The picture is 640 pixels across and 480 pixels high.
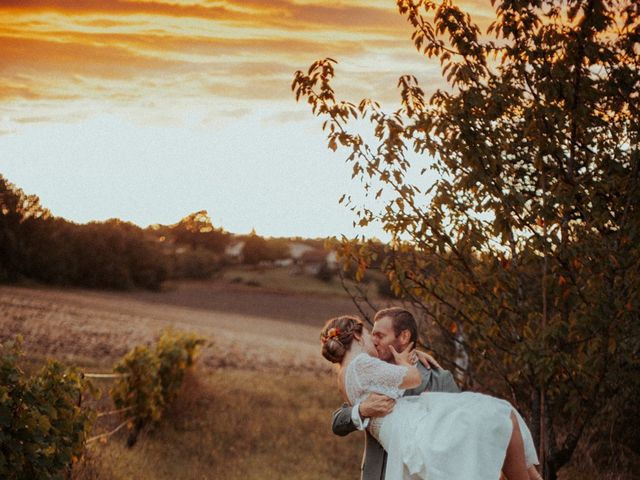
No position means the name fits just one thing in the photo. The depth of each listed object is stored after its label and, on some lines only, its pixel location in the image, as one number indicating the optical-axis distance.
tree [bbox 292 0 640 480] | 5.73
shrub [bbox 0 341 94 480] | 5.29
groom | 4.65
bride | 4.10
